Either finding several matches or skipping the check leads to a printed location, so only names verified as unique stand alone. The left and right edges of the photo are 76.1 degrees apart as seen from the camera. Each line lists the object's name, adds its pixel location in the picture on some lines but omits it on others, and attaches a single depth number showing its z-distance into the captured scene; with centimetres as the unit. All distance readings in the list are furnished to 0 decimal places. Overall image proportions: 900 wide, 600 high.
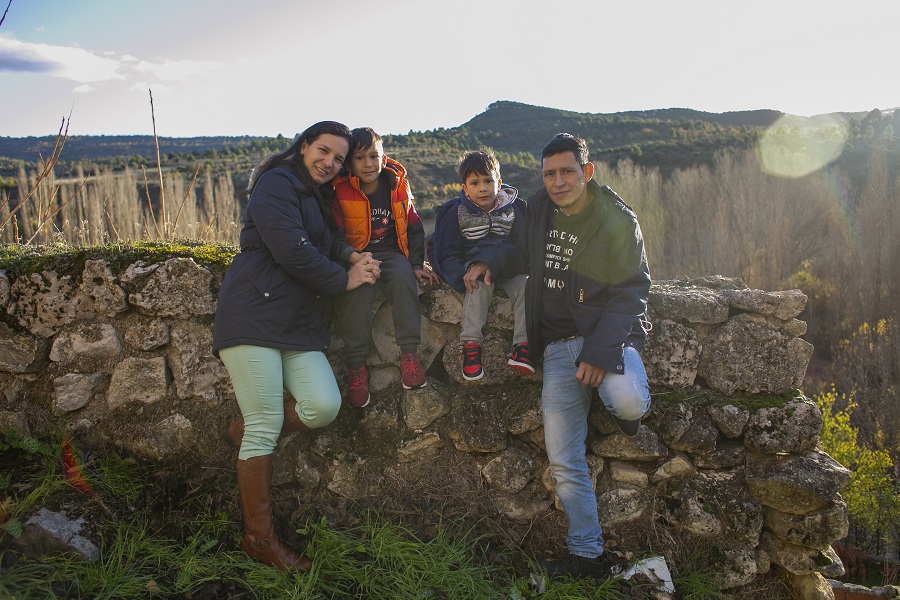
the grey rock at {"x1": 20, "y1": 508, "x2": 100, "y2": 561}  244
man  261
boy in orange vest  293
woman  253
